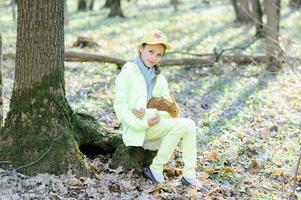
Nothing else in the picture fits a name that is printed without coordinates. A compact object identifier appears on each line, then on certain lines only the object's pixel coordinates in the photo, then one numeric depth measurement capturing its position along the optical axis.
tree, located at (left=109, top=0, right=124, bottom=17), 28.19
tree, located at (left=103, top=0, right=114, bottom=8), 33.19
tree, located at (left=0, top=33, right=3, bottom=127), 7.10
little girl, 5.94
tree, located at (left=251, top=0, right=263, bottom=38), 17.88
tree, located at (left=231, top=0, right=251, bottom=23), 24.77
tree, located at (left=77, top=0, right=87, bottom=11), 33.59
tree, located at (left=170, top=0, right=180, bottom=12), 33.88
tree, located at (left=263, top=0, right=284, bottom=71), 14.06
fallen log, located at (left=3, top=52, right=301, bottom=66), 13.64
